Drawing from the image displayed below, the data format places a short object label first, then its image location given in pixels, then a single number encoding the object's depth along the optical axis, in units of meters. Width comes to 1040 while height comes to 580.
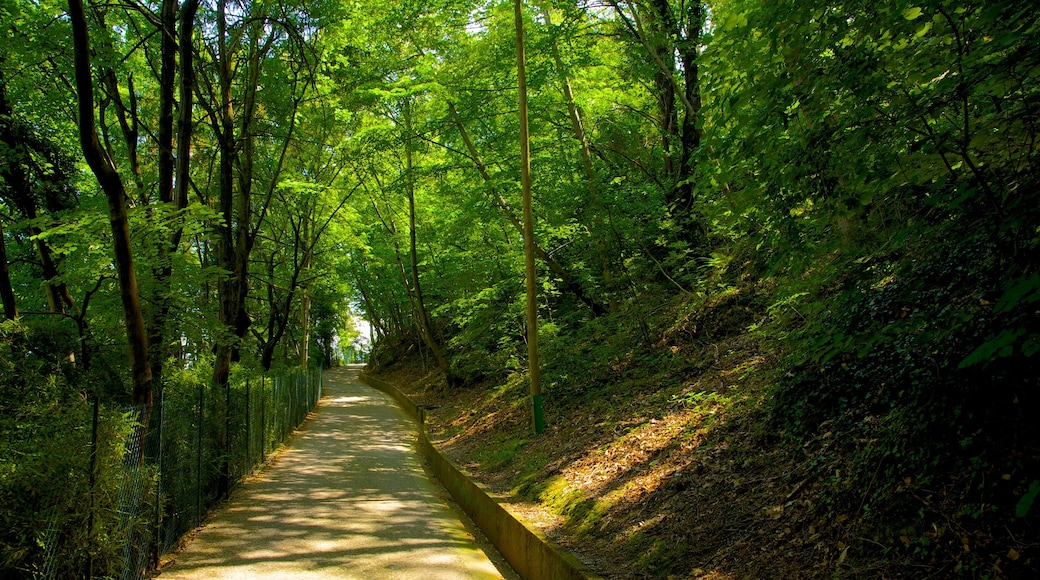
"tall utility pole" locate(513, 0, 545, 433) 10.55
